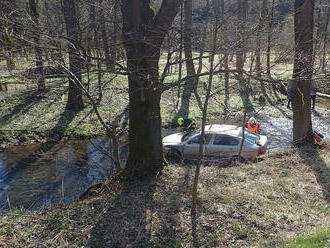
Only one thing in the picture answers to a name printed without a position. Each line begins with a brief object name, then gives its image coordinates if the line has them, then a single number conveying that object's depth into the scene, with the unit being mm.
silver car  11867
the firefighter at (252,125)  14944
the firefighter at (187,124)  16464
